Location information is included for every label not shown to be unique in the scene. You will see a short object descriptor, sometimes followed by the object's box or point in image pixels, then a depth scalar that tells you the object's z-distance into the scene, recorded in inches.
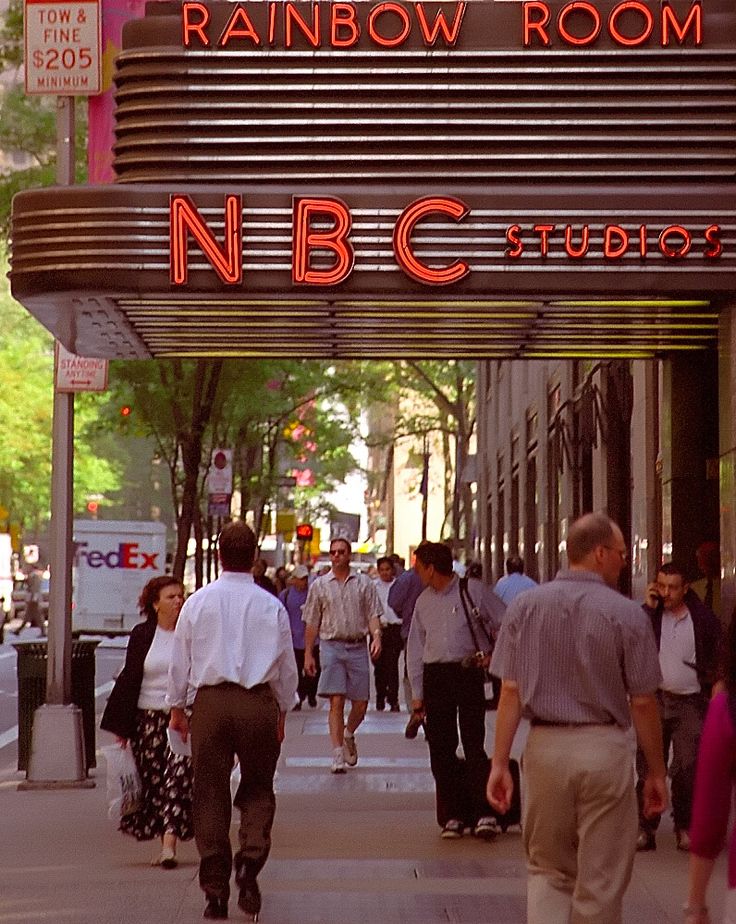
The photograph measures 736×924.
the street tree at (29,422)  2802.7
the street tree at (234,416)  1264.8
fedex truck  1779.0
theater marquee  601.6
